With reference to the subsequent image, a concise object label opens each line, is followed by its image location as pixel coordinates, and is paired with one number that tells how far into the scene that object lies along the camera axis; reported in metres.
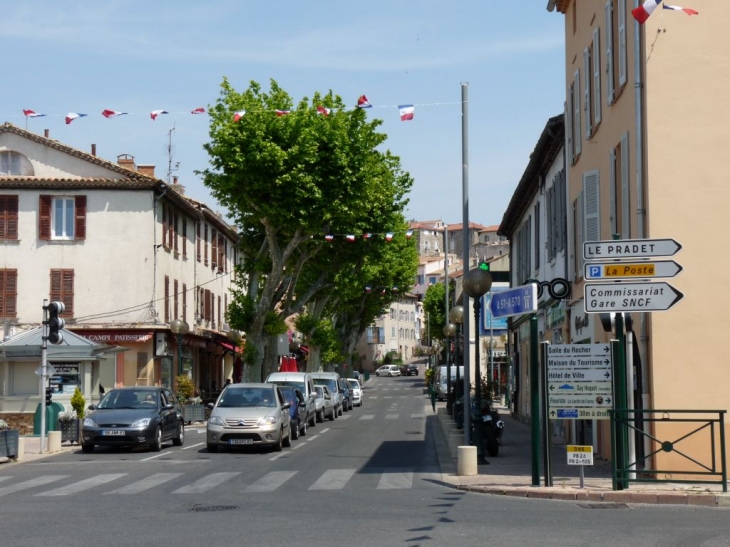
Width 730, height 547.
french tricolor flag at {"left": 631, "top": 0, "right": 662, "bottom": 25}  14.56
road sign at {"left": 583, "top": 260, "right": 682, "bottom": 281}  14.85
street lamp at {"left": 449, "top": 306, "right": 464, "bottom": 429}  32.16
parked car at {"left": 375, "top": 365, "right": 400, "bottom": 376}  119.06
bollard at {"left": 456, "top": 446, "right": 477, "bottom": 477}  17.59
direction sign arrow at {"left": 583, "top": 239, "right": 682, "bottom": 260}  14.84
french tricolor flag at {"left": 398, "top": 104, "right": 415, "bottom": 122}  23.19
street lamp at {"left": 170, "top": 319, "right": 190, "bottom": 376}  40.19
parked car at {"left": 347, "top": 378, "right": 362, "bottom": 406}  58.80
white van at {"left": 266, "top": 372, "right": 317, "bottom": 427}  37.33
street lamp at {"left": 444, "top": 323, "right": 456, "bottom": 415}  36.31
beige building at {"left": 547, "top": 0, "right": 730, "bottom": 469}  17.09
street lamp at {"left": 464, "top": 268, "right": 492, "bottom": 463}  19.61
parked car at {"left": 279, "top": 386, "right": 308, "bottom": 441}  30.05
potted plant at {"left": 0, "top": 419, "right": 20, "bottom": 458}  21.95
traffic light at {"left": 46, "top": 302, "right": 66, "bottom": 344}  25.02
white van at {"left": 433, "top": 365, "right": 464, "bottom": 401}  57.82
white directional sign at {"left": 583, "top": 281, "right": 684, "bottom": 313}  14.83
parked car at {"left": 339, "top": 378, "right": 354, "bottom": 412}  52.16
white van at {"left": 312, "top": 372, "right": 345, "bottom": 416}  45.97
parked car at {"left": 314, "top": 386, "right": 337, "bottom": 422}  41.23
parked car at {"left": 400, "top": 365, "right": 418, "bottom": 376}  121.75
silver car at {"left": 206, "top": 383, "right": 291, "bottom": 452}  24.69
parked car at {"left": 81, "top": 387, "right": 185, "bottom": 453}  24.56
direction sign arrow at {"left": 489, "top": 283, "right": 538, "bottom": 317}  15.47
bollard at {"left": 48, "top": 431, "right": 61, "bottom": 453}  25.30
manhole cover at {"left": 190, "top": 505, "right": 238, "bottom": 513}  13.32
